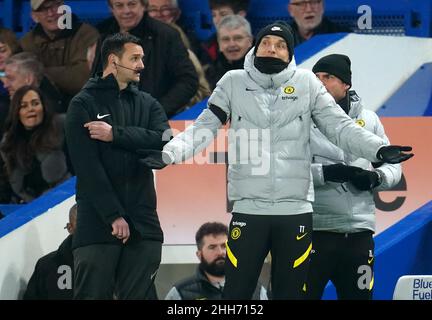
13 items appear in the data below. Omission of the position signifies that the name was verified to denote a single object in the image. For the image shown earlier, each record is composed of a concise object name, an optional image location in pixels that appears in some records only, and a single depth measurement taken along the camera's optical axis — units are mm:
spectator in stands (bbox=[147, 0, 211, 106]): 20891
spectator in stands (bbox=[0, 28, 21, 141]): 21172
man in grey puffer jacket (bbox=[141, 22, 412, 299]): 13500
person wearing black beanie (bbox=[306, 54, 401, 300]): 14445
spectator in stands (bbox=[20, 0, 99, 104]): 20281
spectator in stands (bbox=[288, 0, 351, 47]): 19953
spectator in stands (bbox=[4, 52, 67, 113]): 19891
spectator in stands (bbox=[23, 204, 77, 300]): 16016
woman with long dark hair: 18953
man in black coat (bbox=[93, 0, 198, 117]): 18422
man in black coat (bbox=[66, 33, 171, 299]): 14219
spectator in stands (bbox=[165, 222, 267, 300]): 15656
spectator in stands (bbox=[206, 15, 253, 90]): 19422
